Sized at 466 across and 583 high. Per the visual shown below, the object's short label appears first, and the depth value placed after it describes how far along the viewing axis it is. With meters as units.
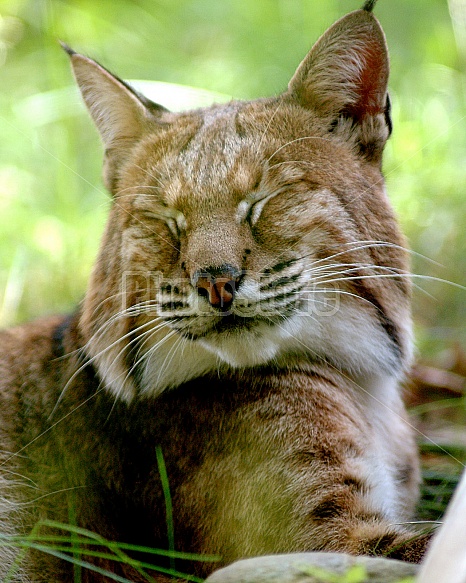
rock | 3.23
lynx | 3.36
